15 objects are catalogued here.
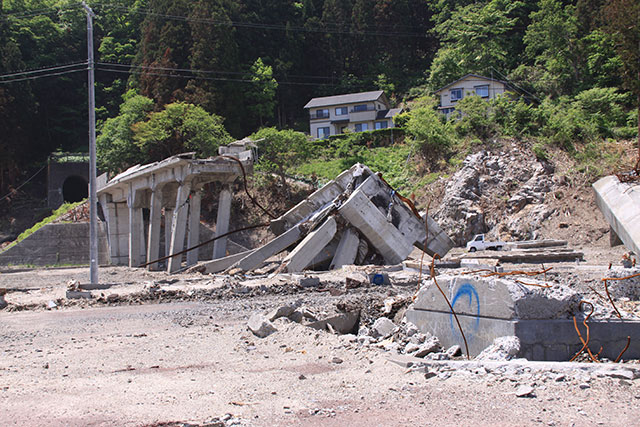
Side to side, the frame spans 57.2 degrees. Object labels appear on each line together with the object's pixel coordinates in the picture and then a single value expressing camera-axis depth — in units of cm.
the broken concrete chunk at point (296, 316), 1027
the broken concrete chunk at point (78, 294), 1675
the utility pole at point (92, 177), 1878
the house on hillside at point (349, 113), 6200
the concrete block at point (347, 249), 2188
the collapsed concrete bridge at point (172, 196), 2627
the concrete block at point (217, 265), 2303
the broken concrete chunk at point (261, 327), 953
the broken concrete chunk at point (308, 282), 1730
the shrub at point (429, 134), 3869
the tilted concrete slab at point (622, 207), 1590
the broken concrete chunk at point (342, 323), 1009
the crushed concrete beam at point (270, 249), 2195
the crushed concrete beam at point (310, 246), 2073
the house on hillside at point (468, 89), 5072
